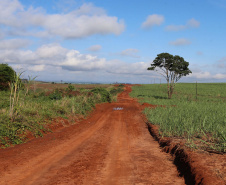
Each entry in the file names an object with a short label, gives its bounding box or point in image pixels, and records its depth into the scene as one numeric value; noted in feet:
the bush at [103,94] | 74.42
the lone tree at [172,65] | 99.10
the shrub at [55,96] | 53.78
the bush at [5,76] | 61.41
